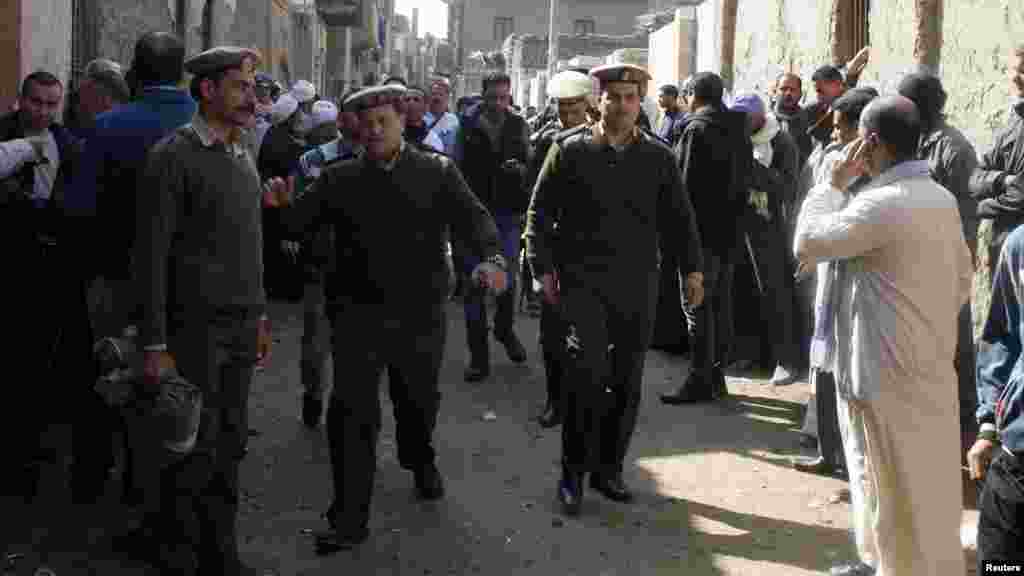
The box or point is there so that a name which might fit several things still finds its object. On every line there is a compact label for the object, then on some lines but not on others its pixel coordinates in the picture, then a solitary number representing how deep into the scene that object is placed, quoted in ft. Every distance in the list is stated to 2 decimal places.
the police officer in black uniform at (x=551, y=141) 25.32
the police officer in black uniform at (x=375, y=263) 17.83
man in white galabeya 14.37
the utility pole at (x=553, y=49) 123.69
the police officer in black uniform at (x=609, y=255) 19.62
